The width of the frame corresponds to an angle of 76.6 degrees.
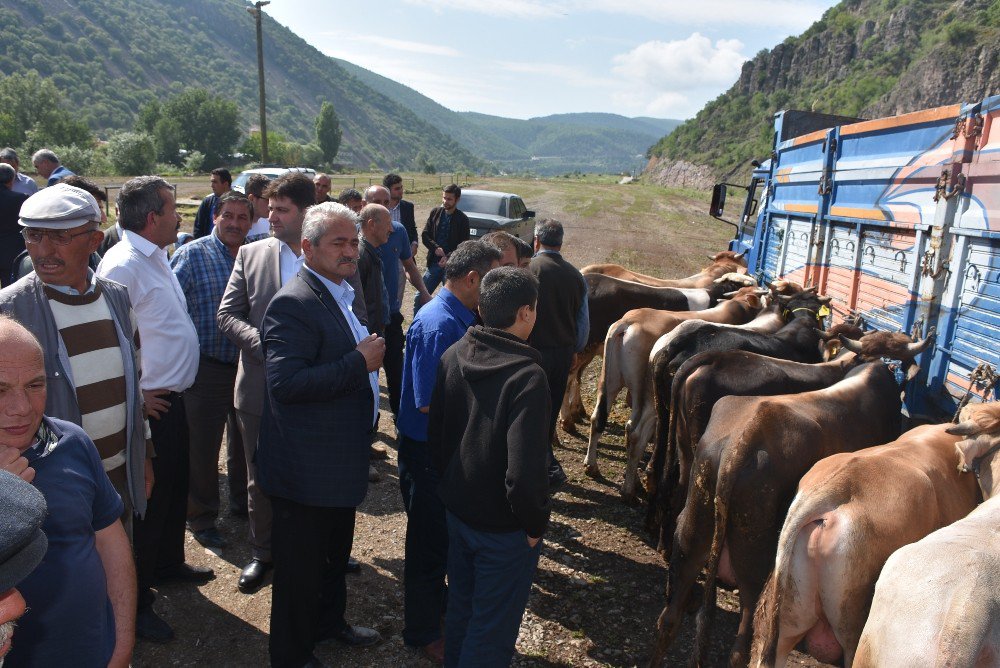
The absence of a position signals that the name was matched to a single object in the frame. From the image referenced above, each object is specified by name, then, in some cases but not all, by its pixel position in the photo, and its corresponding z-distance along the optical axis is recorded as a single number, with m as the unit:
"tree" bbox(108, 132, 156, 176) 47.81
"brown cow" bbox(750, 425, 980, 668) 2.75
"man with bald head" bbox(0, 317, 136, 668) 1.66
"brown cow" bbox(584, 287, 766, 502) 5.75
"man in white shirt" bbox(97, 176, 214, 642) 3.45
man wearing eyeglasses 2.53
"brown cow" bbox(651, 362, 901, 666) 3.35
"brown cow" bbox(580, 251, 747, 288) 7.72
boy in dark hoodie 2.44
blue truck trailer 3.50
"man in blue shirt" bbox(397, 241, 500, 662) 3.12
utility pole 22.76
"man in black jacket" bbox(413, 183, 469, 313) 8.32
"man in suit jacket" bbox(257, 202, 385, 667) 2.77
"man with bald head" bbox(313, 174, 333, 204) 6.83
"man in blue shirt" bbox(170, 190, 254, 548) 4.23
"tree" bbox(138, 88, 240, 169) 73.31
